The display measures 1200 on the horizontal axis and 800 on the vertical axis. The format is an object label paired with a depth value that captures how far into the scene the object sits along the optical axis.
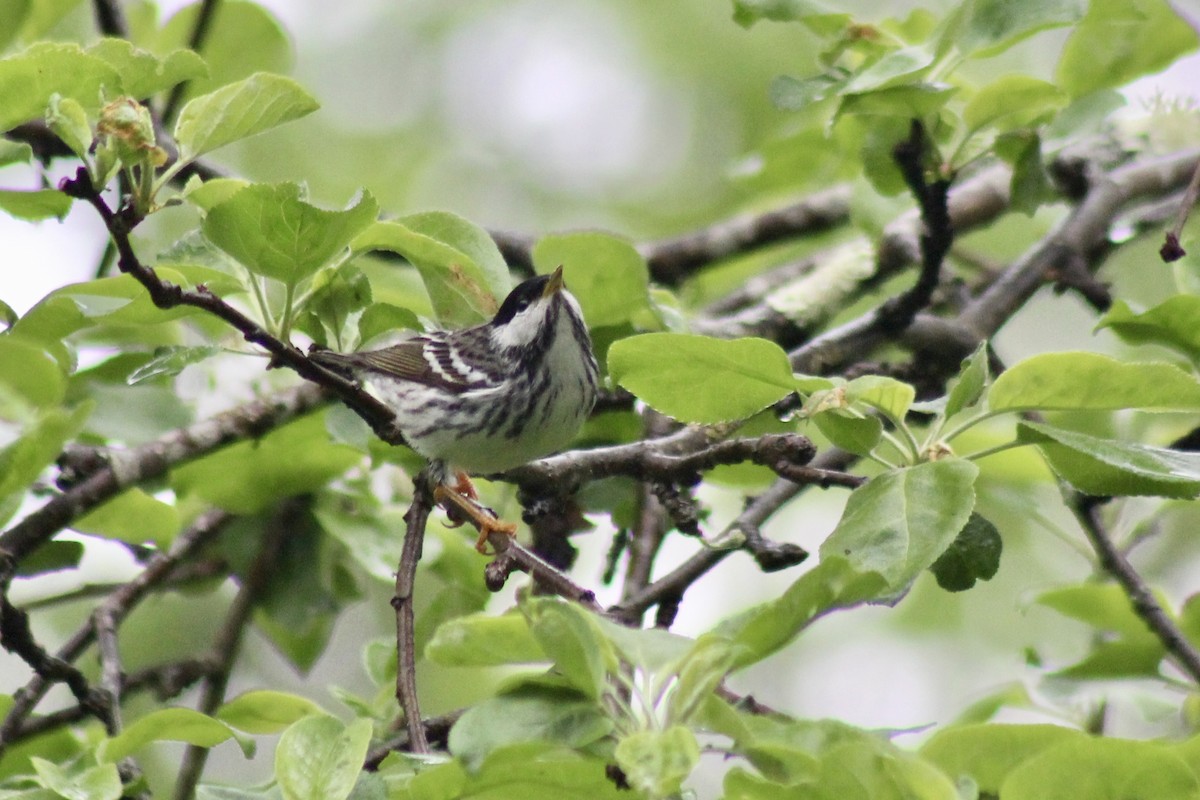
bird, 6.38
